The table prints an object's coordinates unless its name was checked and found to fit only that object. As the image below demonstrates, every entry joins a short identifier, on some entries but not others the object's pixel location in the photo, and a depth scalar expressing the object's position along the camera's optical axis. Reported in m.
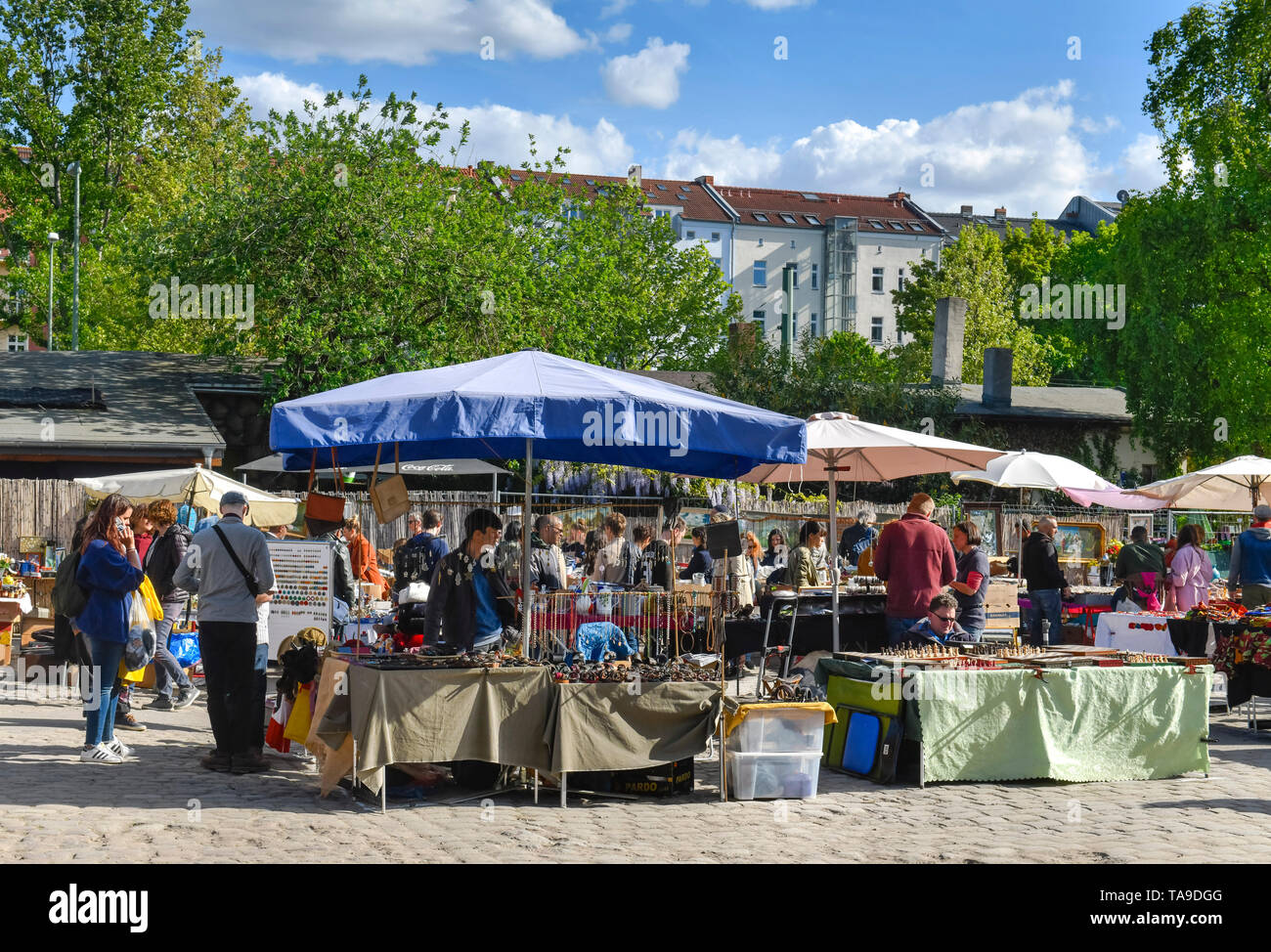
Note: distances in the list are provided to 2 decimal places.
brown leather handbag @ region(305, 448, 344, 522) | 10.67
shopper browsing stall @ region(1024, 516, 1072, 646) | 15.80
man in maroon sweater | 10.93
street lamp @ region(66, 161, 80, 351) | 35.88
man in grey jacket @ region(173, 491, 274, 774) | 9.25
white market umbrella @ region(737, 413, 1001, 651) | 11.80
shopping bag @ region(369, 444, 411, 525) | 10.02
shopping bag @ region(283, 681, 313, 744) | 9.52
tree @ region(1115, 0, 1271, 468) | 31.97
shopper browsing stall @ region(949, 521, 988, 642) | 11.47
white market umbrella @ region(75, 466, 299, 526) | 16.16
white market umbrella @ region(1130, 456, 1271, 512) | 16.09
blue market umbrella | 8.32
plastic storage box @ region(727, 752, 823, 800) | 8.79
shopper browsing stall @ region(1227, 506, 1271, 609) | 13.63
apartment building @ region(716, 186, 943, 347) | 81.50
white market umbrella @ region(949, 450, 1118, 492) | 16.69
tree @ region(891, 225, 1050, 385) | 50.50
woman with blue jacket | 9.27
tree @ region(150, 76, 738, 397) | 25.62
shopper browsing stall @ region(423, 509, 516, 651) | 9.04
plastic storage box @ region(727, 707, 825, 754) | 8.80
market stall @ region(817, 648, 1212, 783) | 9.24
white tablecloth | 13.43
